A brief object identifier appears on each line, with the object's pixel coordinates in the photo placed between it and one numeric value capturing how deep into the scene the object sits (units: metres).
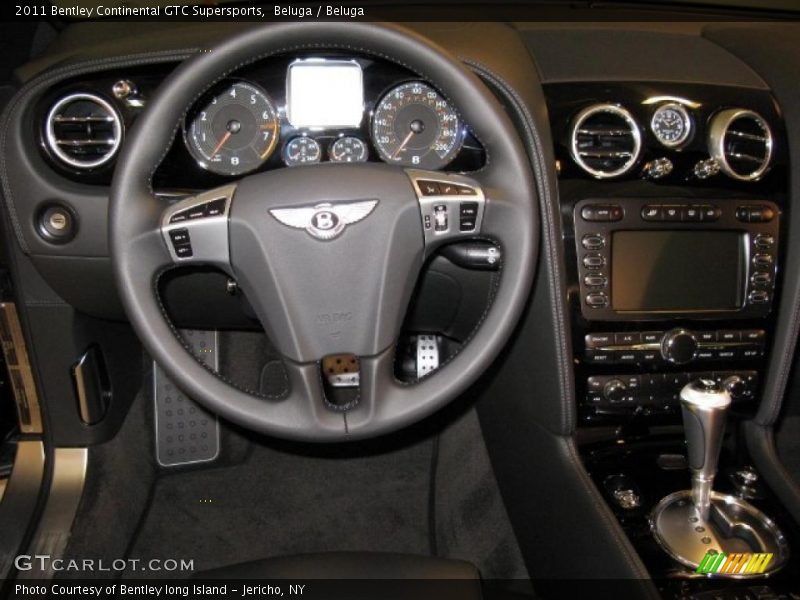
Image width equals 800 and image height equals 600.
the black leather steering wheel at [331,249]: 0.94
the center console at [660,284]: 1.20
